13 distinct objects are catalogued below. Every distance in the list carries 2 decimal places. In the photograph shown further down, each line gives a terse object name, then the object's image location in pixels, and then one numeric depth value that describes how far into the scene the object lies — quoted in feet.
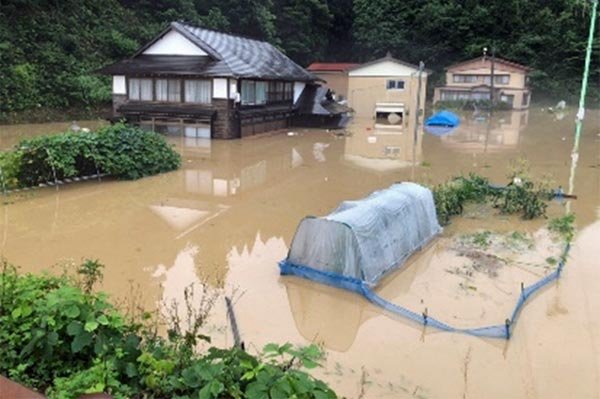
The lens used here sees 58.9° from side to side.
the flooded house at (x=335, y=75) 151.64
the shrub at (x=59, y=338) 12.61
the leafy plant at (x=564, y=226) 37.86
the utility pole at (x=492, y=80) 149.79
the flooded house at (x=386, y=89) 126.72
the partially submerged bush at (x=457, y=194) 40.27
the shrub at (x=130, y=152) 48.96
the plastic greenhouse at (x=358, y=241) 27.20
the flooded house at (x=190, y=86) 80.89
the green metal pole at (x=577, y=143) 58.70
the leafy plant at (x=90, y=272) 16.76
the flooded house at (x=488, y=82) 154.30
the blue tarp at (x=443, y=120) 115.03
